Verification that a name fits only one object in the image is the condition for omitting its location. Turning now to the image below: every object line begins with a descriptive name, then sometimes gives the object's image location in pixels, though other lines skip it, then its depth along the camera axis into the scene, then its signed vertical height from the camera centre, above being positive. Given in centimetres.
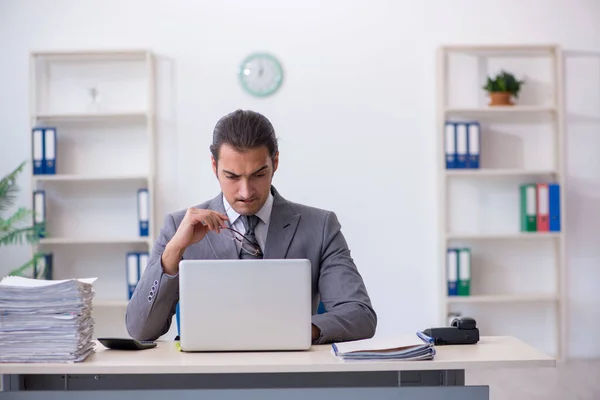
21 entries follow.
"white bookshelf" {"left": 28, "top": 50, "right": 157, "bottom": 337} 523 +31
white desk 190 -43
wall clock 522 +88
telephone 221 -35
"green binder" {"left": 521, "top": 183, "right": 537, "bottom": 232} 514 +1
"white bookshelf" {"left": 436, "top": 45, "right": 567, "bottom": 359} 532 +8
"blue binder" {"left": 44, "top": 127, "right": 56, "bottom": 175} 502 +38
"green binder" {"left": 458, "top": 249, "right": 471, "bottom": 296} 509 -41
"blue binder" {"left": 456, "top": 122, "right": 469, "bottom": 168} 510 +42
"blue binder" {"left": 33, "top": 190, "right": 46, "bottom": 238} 502 +1
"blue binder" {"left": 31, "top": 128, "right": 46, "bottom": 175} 502 +38
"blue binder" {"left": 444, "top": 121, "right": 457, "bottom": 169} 509 +42
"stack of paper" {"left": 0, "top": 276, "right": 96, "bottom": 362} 200 -28
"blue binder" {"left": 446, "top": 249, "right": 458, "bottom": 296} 511 -40
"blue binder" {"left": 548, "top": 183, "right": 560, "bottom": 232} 511 +1
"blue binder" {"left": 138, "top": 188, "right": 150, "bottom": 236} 503 -1
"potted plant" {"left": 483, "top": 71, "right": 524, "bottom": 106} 514 +77
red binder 512 +1
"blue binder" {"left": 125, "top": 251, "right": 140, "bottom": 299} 504 -38
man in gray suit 238 -10
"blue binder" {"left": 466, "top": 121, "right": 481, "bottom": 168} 509 +41
